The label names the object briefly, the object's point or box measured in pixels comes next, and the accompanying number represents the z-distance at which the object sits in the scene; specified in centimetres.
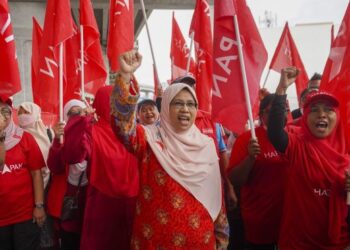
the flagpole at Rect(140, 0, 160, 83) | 369
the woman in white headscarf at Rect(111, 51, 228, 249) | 179
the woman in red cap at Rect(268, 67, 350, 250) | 211
